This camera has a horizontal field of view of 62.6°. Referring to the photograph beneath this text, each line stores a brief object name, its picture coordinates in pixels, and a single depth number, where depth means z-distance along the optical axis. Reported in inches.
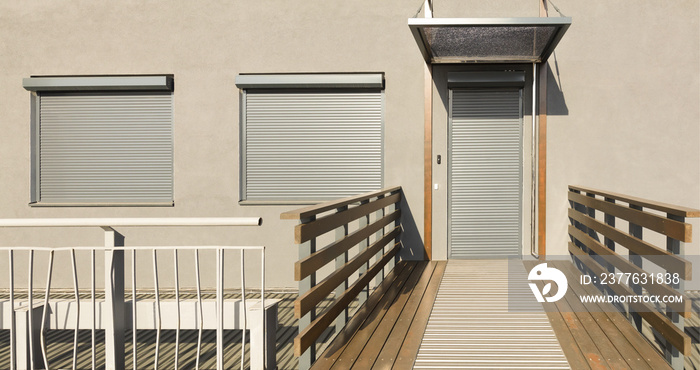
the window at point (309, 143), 307.1
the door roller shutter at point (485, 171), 301.3
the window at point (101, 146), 312.8
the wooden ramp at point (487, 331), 143.7
